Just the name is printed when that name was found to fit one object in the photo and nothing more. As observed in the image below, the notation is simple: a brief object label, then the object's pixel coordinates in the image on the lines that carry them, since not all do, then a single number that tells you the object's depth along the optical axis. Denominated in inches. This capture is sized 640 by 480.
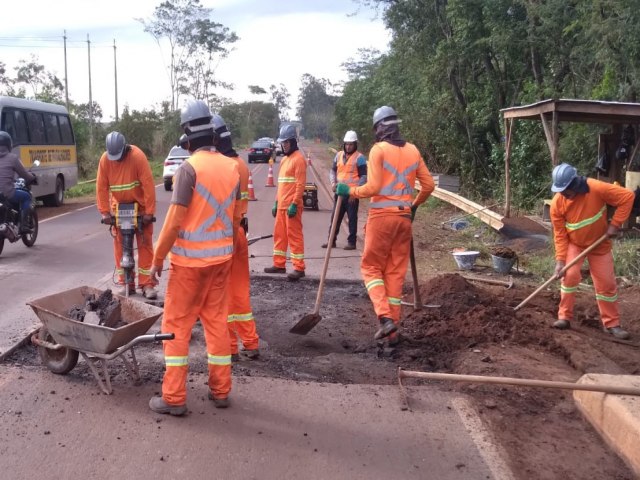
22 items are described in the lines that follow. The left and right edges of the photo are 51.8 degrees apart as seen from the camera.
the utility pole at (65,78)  1542.3
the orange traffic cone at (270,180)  981.8
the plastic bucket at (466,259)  363.9
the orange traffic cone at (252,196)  776.0
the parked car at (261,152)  1701.5
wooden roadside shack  382.3
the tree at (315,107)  4389.8
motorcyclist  387.2
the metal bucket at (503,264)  354.9
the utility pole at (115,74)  1831.2
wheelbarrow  170.6
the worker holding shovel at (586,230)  245.3
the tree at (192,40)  1991.9
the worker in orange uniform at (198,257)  166.7
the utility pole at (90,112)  1386.7
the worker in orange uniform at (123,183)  276.7
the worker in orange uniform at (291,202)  327.9
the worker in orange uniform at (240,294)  214.4
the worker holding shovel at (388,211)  234.5
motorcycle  389.4
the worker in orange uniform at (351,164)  423.8
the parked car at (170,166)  904.3
